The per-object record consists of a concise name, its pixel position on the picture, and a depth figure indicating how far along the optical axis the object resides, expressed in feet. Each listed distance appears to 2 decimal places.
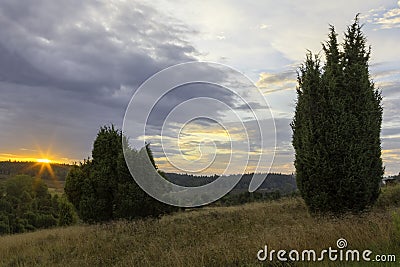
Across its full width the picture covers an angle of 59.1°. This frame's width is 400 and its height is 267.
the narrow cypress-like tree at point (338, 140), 38.09
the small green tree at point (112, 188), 50.60
